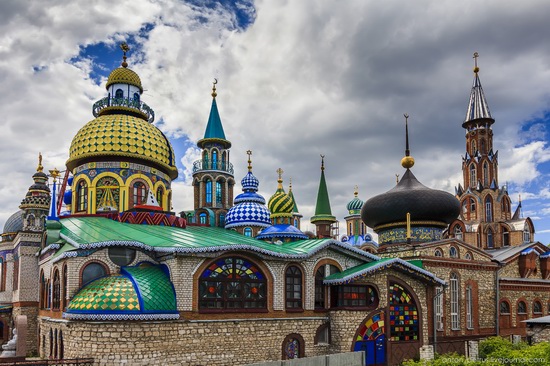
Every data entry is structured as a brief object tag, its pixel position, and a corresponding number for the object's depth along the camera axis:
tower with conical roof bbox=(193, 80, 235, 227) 32.78
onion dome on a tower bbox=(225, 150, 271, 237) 30.72
